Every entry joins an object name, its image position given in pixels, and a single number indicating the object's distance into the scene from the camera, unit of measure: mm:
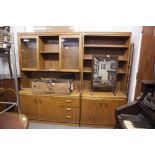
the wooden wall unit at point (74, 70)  2658
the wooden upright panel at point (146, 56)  2000
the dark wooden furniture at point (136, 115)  1492
